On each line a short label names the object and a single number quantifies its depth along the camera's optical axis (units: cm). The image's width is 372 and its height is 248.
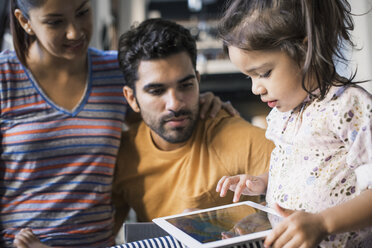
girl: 71
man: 116
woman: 116
